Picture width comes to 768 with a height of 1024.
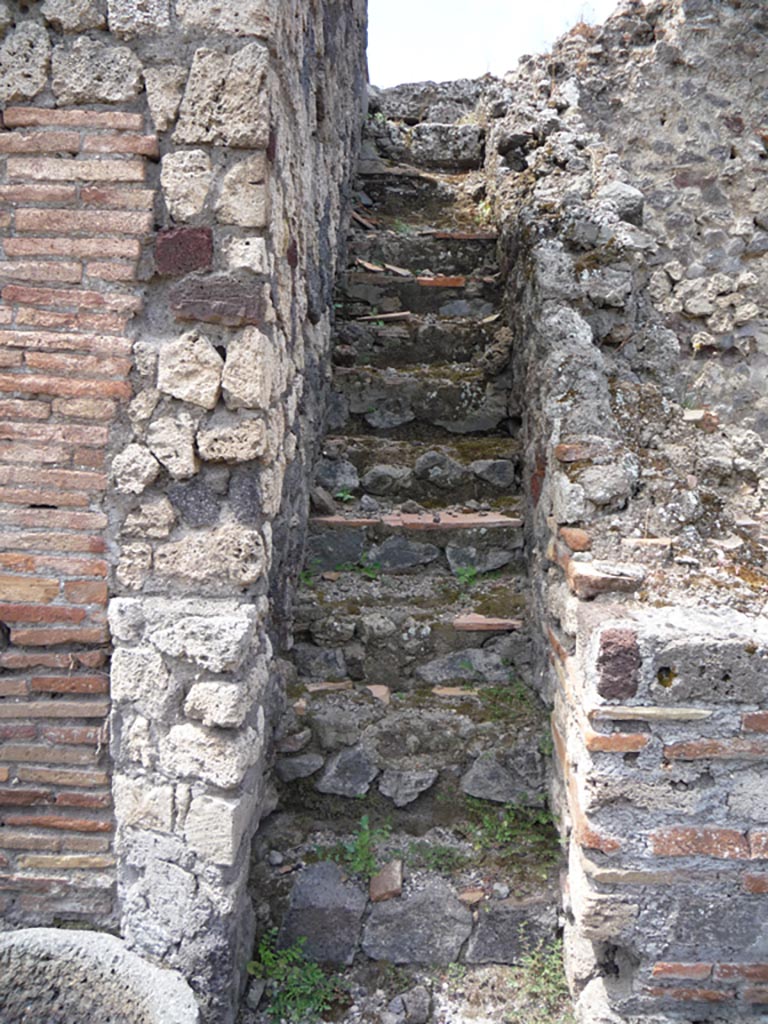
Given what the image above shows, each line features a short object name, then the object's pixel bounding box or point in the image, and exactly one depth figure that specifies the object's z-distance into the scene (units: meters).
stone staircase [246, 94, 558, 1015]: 2.37
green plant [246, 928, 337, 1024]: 2.19
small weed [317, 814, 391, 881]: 2.41
